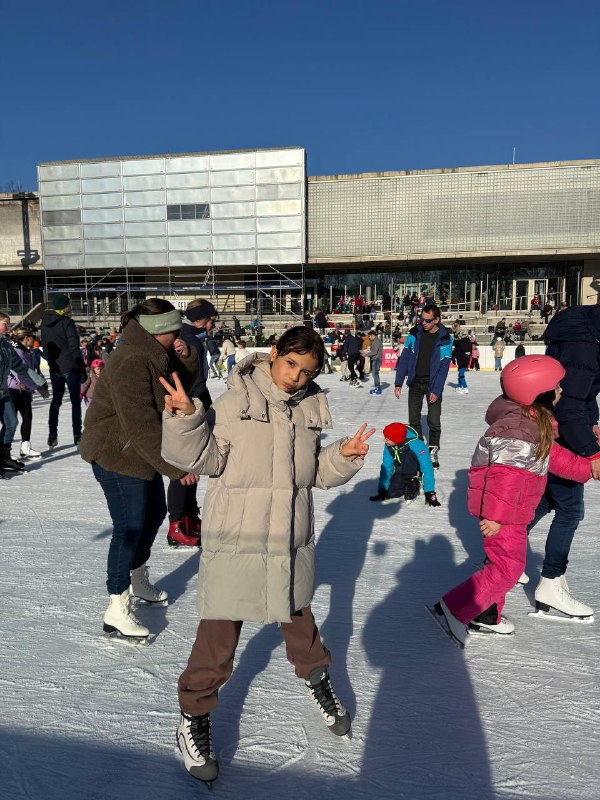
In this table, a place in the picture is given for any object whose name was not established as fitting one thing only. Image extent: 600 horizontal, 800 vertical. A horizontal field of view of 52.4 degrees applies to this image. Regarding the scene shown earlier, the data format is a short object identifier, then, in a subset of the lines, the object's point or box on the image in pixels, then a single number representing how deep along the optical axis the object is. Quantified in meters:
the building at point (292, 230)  30.73
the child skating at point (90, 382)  7.37
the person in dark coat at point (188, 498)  3.88
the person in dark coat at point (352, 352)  14.98
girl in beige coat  1.83
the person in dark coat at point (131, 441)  2.36
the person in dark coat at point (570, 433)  2.89
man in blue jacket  5.80
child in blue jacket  4.77
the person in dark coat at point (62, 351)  6.48
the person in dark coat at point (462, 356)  13.53
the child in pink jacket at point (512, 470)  2.48
